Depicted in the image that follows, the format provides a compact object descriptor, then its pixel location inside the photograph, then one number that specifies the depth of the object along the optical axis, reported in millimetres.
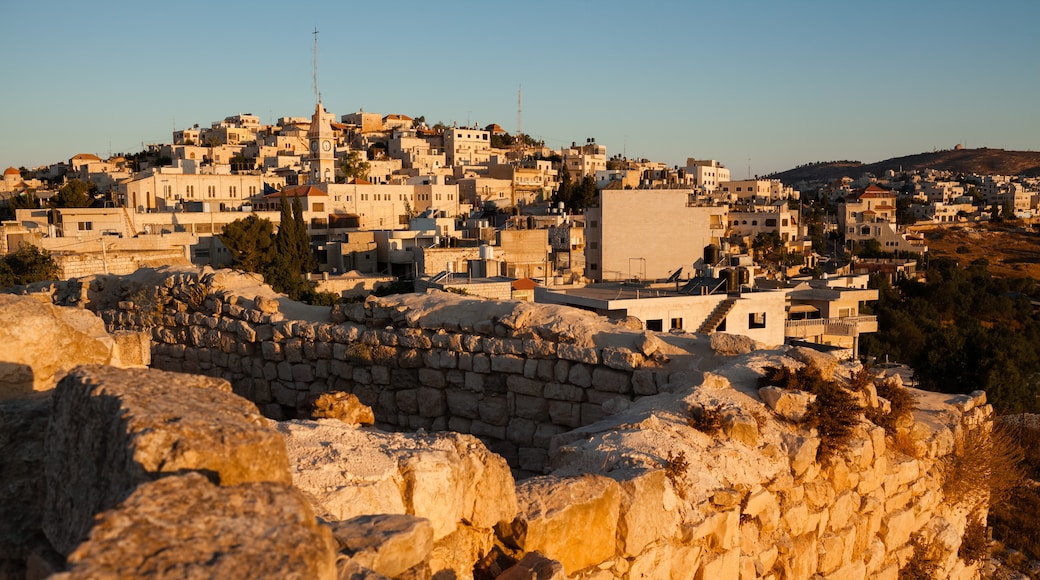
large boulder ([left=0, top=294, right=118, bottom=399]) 5340
